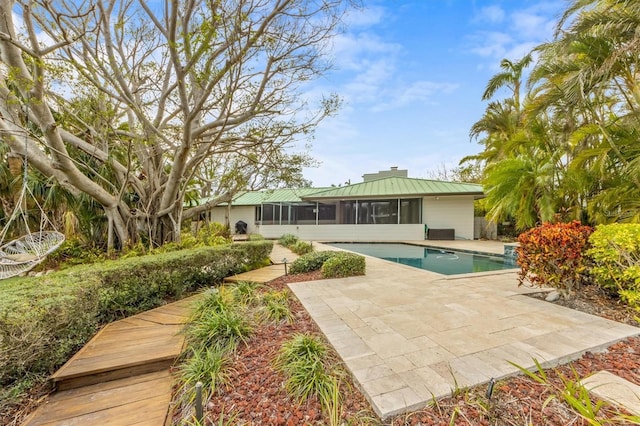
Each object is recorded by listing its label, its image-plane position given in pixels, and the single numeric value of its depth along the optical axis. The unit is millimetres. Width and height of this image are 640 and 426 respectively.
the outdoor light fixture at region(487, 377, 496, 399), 1934
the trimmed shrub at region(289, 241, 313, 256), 10102
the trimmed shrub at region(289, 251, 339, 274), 6596
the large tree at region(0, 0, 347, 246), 4941
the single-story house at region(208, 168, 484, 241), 15445
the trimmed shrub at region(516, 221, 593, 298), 3979
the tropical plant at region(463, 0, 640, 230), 5027
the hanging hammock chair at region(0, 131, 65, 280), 4543
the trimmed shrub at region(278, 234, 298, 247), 12633
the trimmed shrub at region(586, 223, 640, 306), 3461
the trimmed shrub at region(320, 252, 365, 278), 6027
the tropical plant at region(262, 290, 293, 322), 3691
